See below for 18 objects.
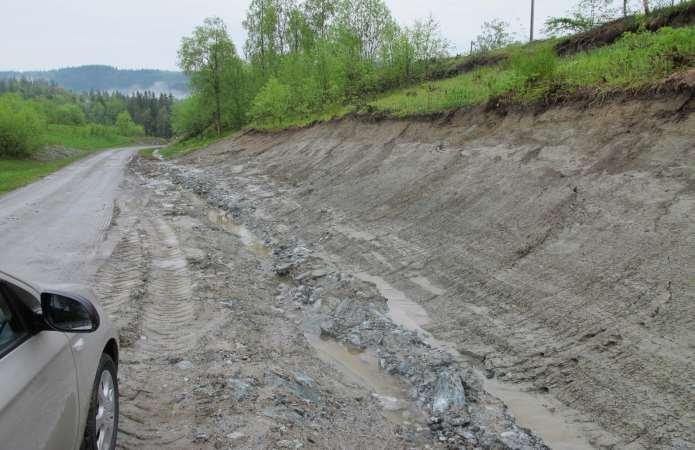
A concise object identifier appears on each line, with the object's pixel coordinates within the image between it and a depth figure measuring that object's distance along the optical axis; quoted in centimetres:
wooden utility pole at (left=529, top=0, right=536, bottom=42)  3397
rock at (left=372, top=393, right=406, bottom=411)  555
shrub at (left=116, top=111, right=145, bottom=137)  10500
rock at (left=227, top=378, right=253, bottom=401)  477
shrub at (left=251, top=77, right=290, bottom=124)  3462
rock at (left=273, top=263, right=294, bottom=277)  1048
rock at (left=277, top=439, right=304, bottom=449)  406
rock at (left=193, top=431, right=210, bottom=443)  405
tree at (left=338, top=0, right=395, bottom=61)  3369
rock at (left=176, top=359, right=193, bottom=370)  544
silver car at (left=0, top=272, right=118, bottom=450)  238
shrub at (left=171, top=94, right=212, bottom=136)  5306
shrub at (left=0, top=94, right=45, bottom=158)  4153
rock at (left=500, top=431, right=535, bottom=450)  478
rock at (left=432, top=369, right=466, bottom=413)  544
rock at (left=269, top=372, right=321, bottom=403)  512
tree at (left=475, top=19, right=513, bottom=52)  2962
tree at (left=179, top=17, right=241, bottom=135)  4947
